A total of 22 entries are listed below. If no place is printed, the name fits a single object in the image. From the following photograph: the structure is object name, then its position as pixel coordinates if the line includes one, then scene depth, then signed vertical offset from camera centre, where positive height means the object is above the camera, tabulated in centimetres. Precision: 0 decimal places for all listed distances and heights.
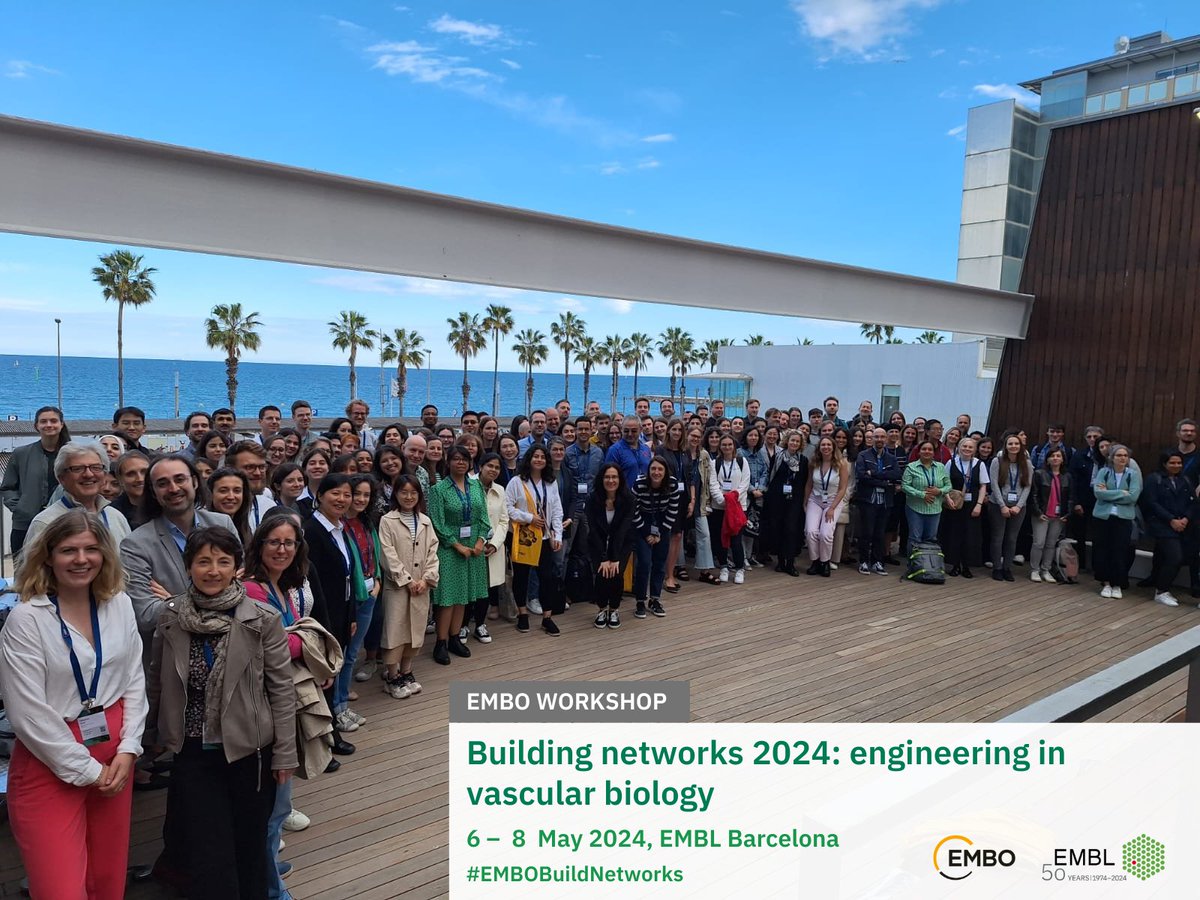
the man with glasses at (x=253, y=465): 417 -53
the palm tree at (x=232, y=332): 4738 +244
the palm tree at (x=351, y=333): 5956 +347
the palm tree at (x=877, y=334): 6938 +668
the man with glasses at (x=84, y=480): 351 -56
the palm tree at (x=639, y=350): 7488 +424
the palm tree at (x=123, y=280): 4247 +484
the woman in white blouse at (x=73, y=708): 239 -115
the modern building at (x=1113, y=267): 871 +188
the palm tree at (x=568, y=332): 6806 +516
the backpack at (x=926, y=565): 833 -176
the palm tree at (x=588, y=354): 6900 +331
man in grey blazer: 313 -75
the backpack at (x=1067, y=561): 849 -167
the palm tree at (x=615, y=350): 7300 +401
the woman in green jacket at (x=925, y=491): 841 -94
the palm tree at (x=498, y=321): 5828 +496
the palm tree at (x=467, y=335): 5984 +388
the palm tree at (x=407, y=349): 6028 +252
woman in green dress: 548 -119
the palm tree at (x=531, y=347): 6819 +358
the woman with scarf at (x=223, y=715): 262 -122
